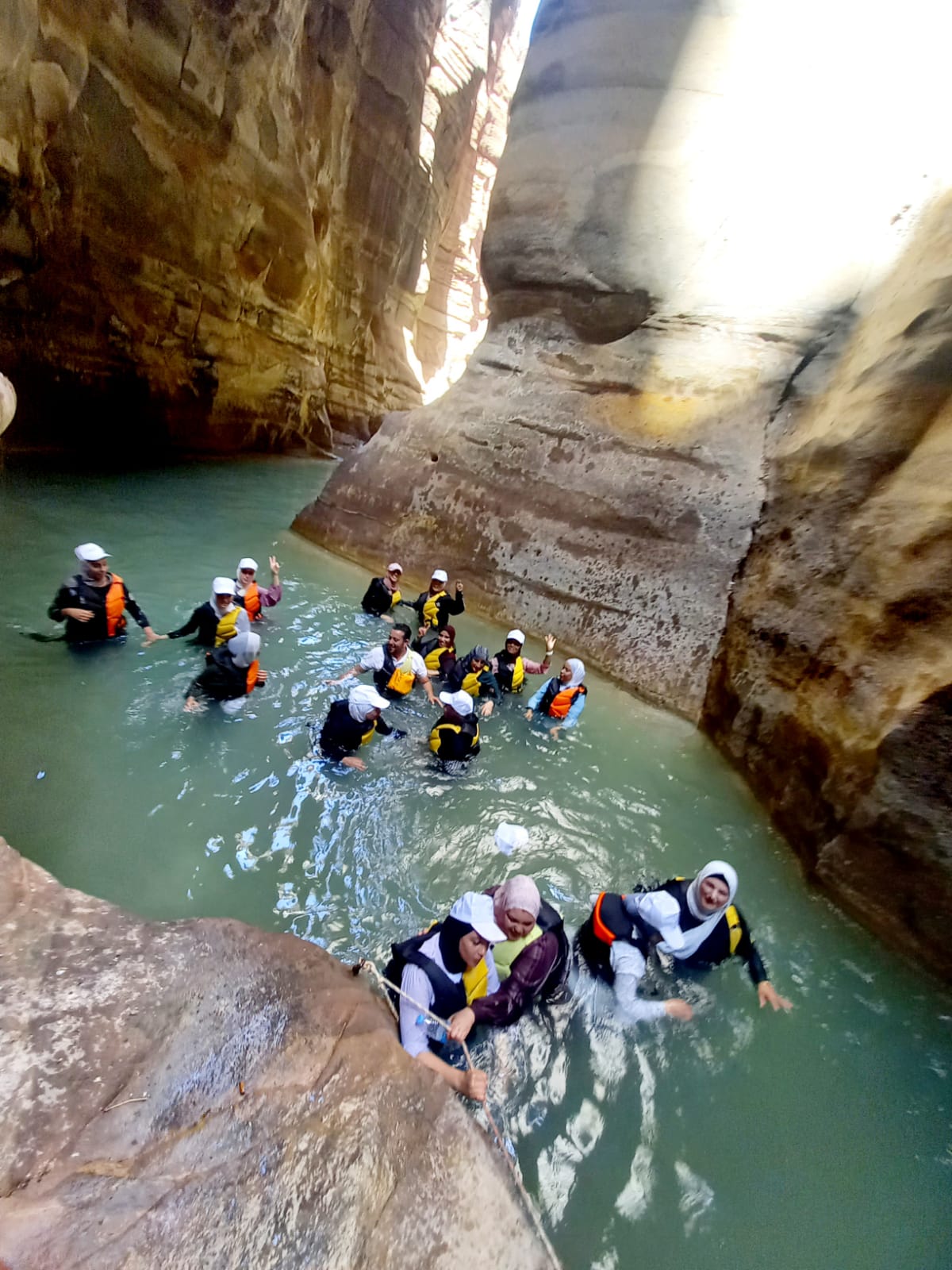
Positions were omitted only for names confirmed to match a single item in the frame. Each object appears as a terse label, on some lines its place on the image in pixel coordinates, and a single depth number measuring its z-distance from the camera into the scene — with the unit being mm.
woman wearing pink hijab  3457
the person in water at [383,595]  8766
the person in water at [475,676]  6914
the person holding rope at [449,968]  3301
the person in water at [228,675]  5816
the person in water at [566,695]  6797
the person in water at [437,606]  8586
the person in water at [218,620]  6645
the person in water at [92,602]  6129
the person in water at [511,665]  7328
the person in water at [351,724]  5473
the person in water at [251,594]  7535
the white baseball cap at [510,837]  4457
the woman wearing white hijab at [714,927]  3875
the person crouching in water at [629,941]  3799
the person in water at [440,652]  7246
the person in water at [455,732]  5777
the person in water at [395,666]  6719
